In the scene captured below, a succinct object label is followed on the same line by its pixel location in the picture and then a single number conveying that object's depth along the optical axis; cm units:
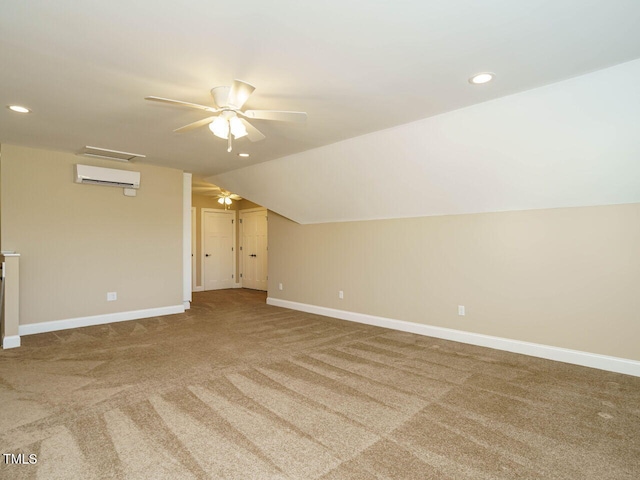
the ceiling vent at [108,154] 483
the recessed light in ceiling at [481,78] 267
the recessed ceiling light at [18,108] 331
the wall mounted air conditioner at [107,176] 503
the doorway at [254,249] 920
